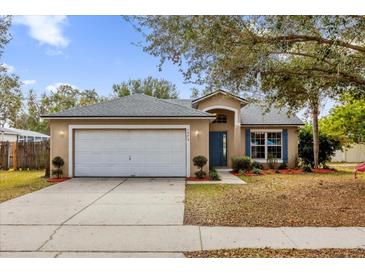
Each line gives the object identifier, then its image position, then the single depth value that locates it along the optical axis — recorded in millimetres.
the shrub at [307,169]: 16781
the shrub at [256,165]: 17056
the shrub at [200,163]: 13539
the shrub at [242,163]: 16375
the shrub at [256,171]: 16023
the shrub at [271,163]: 18203
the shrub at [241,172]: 15766
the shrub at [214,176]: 13289
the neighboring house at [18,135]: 25759
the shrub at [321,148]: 18141
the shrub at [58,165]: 13845
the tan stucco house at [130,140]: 13906
